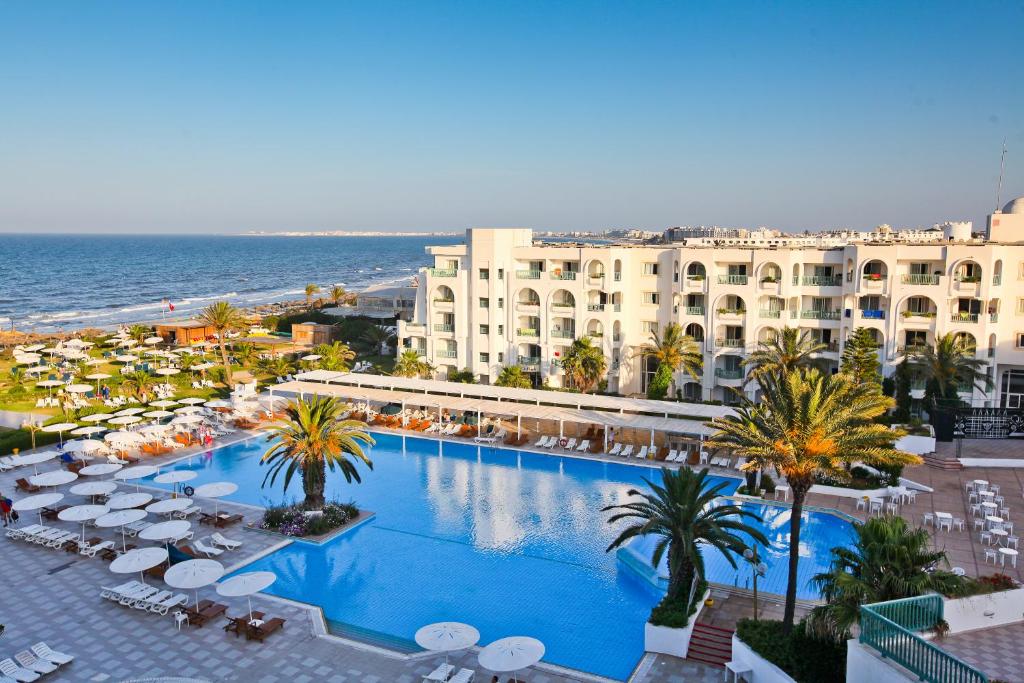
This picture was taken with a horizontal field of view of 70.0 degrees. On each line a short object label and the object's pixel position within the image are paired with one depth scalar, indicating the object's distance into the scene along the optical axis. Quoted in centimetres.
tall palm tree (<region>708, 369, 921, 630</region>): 1575
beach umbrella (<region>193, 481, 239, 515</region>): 2538
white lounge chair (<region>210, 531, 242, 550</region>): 2330
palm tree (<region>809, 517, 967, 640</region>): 1391
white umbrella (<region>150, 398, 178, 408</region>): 3828
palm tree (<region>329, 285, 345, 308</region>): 8658
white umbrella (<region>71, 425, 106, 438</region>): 3372
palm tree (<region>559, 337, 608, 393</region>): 4047
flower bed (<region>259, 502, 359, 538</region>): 2458
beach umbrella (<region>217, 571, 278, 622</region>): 1858
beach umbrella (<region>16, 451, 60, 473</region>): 3000
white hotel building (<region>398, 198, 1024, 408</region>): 3662
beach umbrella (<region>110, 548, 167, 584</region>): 1984
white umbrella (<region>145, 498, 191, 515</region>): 2441
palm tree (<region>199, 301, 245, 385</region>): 4788
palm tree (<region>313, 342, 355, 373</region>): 4547
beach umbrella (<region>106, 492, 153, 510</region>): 2461
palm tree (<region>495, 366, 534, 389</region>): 4100
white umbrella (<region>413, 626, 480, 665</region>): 1609
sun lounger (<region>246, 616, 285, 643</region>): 1794
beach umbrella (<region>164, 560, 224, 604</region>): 1883
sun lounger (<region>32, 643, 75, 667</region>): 1655
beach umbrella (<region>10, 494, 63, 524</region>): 2433
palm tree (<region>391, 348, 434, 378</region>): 4332
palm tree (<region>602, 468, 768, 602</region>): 1773
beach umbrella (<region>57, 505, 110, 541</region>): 2312
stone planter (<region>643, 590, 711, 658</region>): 1719
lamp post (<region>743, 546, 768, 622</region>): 1849
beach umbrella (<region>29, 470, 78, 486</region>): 2664
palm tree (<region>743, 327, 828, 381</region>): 3381
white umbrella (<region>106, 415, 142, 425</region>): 3450
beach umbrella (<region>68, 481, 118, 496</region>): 2602
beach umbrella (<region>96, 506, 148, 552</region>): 2272
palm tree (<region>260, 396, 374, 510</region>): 2552
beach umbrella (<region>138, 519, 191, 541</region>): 2197
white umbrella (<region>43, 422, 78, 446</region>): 3234
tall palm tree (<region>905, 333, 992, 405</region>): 3203
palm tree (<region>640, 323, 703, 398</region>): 3922
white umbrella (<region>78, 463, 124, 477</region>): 2728
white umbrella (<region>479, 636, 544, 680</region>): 1538
